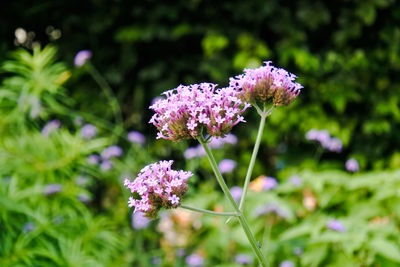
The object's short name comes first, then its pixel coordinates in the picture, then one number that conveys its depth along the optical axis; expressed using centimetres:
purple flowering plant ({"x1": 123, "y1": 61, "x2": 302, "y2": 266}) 107
